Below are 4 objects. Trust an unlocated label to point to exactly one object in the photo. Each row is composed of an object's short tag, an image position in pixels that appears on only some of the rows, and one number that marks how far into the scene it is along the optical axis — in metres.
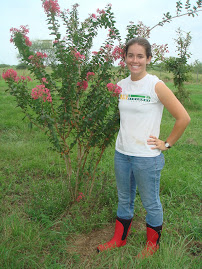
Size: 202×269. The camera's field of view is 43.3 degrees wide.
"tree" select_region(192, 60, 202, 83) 10.62
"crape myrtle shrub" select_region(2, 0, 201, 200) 2.33
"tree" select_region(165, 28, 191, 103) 10.17
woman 1.98
